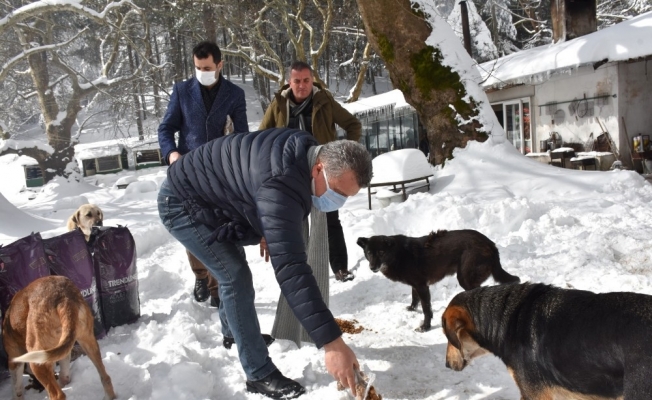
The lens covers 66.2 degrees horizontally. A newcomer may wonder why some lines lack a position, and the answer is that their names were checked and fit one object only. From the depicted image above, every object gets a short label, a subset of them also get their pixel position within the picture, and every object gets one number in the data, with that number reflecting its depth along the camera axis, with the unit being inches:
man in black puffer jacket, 93.5
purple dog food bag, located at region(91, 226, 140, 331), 169.4
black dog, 168.2
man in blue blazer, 173.6
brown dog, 118.9
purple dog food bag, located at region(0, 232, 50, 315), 143.6
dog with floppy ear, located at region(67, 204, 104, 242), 205.0
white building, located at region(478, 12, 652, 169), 499.5
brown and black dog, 87.3
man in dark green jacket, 204.4
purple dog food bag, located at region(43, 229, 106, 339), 156.6
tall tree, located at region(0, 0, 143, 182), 741.3
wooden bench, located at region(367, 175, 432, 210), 348.5
